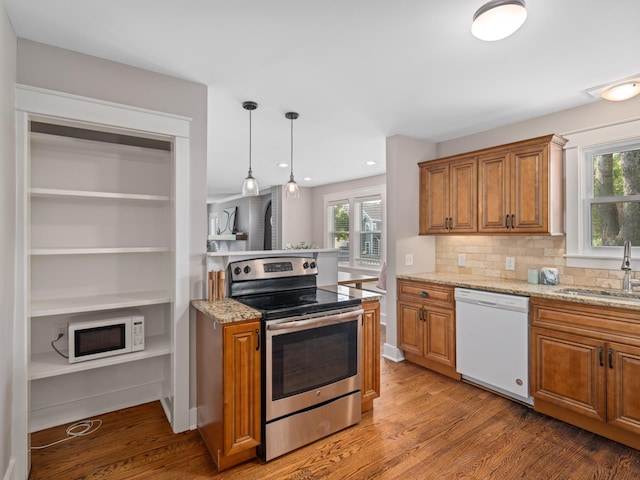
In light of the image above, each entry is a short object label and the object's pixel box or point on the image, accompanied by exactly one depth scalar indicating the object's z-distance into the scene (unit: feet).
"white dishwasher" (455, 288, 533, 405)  8.82
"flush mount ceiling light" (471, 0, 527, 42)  5.12
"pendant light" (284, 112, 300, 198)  10.89
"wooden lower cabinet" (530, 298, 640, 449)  7.12
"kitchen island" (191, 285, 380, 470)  6.38
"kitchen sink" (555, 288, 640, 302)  8.04
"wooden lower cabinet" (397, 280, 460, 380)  10.57
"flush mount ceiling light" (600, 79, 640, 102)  7.88
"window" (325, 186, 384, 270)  19.33
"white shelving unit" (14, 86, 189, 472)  7.13
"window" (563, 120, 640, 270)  8.86
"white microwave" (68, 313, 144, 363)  7.10
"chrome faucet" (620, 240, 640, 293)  8.25
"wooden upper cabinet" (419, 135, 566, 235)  9.47
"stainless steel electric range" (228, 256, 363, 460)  6.79
